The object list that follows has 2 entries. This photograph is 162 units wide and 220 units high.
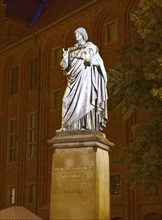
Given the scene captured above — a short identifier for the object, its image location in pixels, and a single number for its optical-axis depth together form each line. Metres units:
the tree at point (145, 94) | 13.15
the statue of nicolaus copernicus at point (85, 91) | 8.75
